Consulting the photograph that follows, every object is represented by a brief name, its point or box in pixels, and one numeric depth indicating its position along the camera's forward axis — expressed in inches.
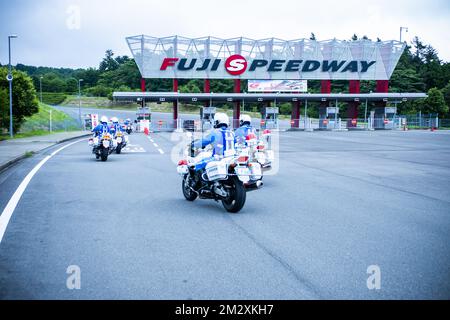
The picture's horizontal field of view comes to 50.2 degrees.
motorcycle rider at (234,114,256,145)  479.2
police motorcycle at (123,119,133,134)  1556.8
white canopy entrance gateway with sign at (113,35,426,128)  2142.0
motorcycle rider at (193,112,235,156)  339.3
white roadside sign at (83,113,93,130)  1940.2
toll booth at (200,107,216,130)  1956.7
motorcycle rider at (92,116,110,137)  706.0
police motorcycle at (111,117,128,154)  774.3
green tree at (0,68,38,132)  1539.1
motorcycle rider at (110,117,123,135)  767.7
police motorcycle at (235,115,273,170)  478.3
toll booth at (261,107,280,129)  2027.6
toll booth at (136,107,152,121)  1945.1
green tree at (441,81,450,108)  3166.8
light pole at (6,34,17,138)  1166.3
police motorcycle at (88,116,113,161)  668.7
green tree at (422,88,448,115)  2751.0
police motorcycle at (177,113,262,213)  321.7
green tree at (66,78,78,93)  5482.3
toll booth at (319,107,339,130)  2133.4
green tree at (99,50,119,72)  6138.8
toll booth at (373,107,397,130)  2194.9
